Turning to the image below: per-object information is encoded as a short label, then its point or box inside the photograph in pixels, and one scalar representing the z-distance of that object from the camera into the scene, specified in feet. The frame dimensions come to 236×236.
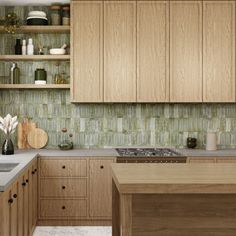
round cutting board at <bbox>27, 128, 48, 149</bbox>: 18.66
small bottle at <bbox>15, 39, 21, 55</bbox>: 18.39
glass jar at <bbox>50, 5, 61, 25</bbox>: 18.33
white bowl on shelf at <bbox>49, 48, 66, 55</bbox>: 18.22
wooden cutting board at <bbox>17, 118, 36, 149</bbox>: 18.58
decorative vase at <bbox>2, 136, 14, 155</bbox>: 16.66
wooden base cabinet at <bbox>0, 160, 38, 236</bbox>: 10.29
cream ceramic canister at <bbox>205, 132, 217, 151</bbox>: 18.22
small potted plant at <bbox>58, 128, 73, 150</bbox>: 18.04
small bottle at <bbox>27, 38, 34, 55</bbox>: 18.30
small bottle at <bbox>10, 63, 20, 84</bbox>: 18.37
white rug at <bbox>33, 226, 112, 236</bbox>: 16.37
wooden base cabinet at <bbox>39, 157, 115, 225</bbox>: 17.06
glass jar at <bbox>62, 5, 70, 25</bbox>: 18.28
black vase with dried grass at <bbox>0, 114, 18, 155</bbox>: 16.60
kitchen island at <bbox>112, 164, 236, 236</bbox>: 9.49
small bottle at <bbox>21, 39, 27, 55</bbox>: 18.35
